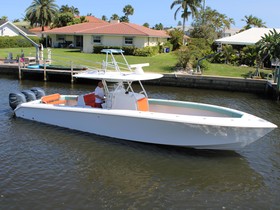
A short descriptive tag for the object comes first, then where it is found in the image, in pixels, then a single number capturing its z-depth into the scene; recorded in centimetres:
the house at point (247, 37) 3306
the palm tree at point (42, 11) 5778
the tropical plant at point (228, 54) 3147
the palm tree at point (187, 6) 5340
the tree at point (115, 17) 8138
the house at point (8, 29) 5144
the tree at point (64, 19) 5523
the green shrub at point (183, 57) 2675
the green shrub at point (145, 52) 3609
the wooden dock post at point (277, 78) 2032
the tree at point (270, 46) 2361
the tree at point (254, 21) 6881
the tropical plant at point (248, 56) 3014
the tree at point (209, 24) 4997
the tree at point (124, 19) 8293
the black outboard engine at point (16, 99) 1329
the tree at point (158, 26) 9475
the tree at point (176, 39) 4778
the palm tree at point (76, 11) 8286
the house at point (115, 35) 3772
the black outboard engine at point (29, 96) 1362
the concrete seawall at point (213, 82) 2291
